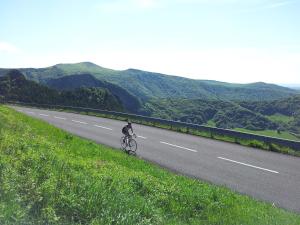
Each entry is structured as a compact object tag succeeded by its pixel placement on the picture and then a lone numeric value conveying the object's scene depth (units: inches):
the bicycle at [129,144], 468.5
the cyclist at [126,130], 475.8
